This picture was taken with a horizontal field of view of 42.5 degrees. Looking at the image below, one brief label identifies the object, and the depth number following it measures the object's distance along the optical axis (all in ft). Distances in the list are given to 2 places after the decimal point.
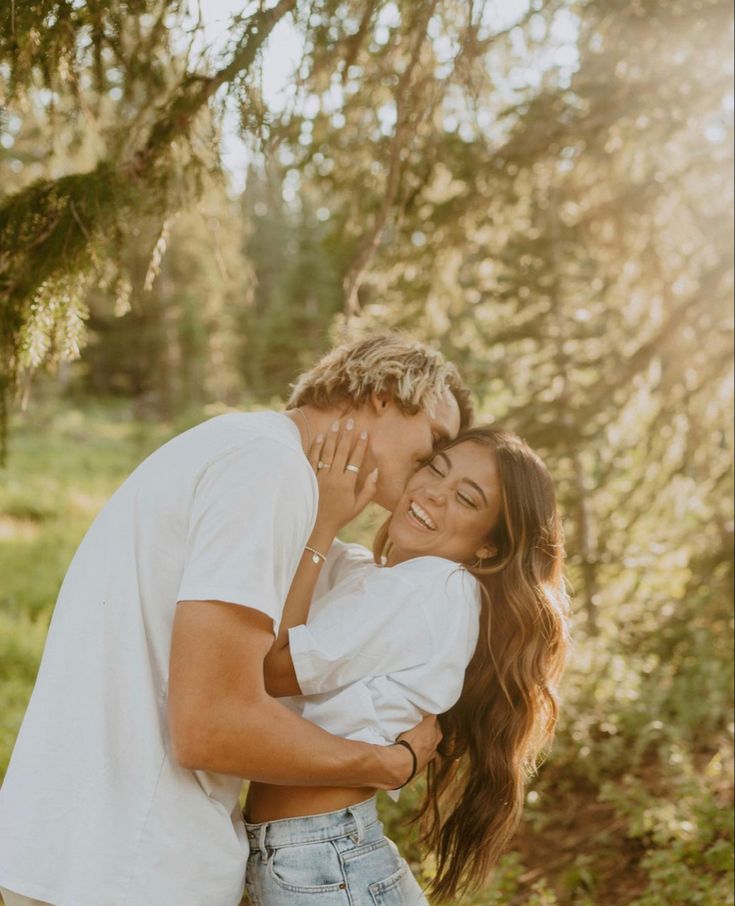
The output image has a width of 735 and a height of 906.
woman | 8.07
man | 6.75
